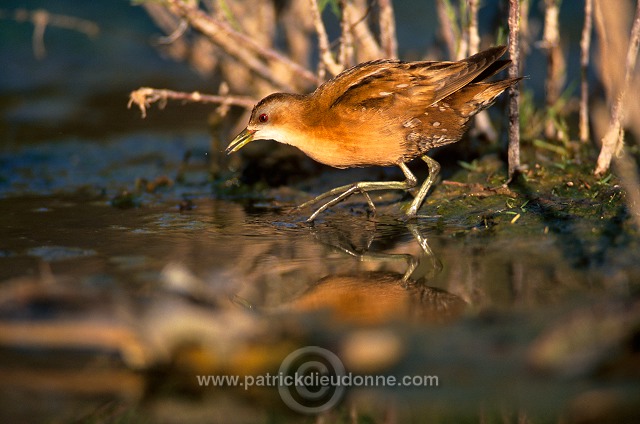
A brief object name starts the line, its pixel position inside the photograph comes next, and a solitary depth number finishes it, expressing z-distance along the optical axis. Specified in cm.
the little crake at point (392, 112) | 1066
